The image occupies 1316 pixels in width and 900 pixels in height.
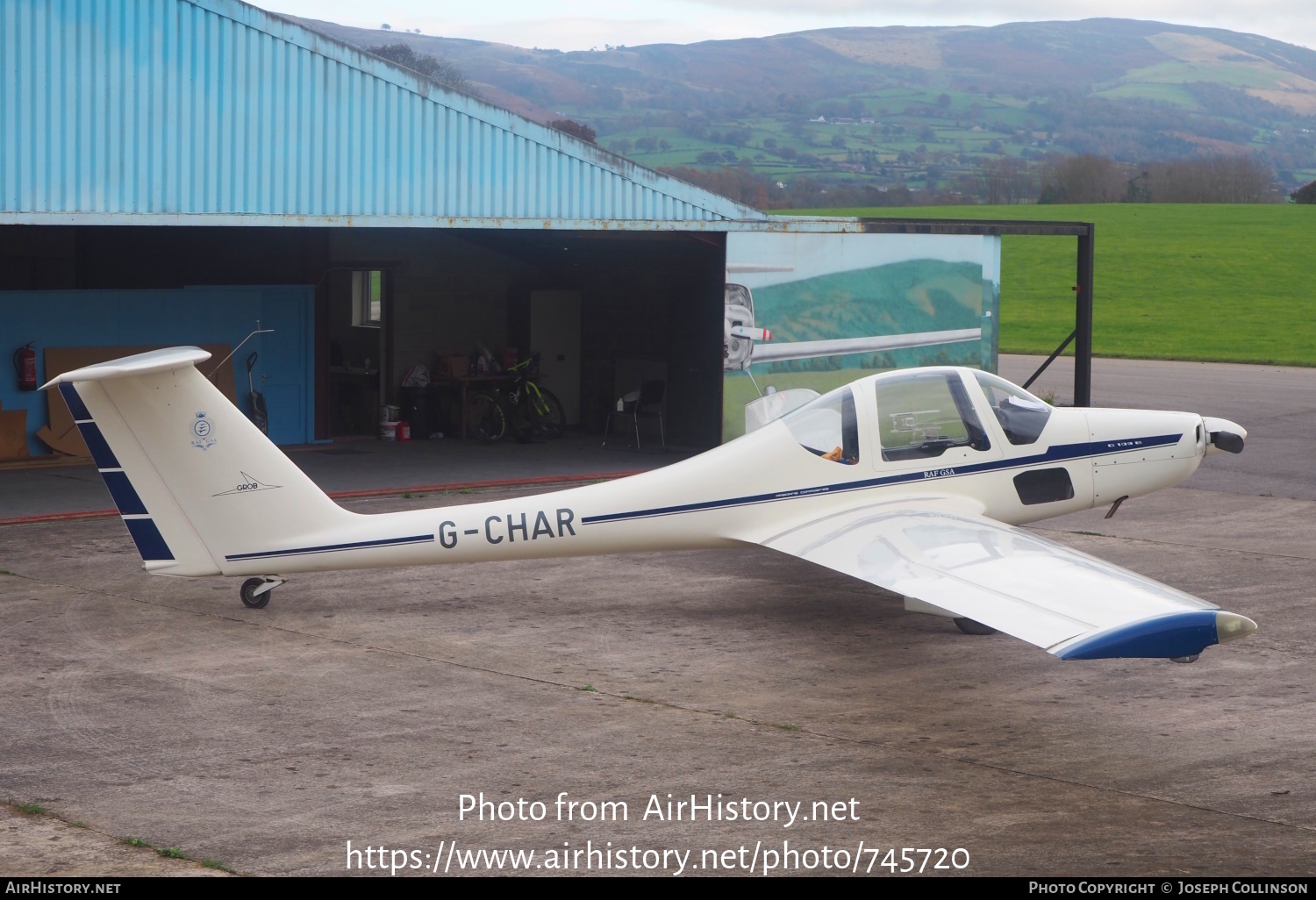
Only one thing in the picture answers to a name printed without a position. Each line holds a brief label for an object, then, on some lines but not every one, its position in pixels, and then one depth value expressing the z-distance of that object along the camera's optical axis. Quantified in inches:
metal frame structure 815.1
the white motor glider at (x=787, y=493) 358.6
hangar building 523.5
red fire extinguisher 685.3
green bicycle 828.6
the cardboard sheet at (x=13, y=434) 688.4
